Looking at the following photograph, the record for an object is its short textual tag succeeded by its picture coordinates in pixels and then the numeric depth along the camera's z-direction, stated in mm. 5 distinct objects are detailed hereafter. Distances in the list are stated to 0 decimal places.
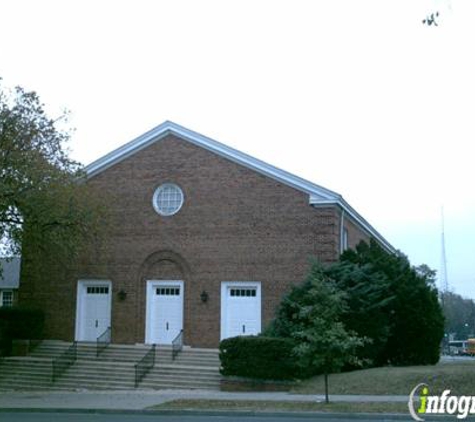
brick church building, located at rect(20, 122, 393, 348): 29250
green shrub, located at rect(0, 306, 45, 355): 30719
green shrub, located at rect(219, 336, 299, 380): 23609
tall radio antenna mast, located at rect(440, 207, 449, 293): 85075
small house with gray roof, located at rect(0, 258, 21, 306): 53312
